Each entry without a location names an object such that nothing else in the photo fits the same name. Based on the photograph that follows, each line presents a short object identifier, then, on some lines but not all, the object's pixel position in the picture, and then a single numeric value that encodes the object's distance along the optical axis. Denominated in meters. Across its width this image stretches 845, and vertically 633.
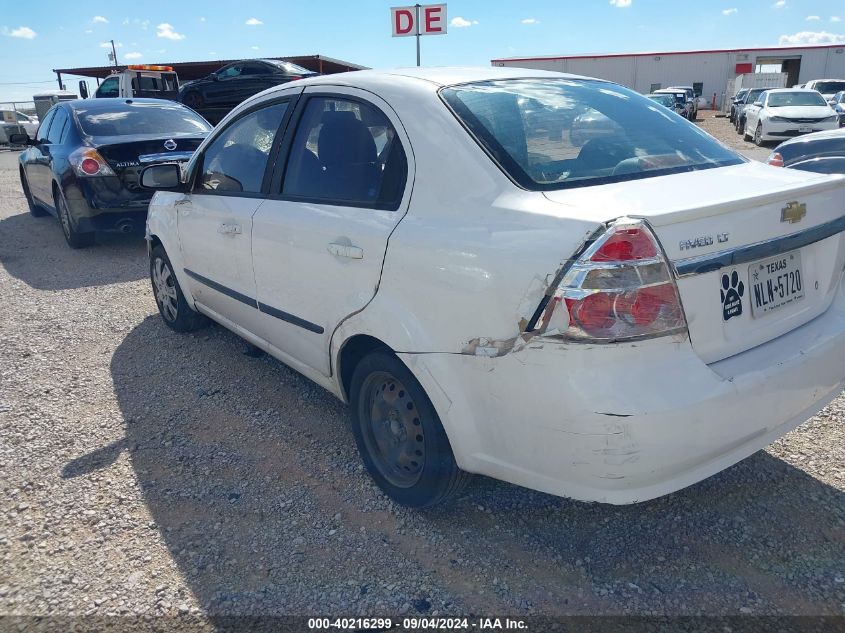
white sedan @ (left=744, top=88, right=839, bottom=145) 17.31
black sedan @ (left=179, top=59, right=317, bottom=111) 15.35
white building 44.53
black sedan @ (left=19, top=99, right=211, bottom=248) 6.99
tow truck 17.00
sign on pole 13.01
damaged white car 1.92
